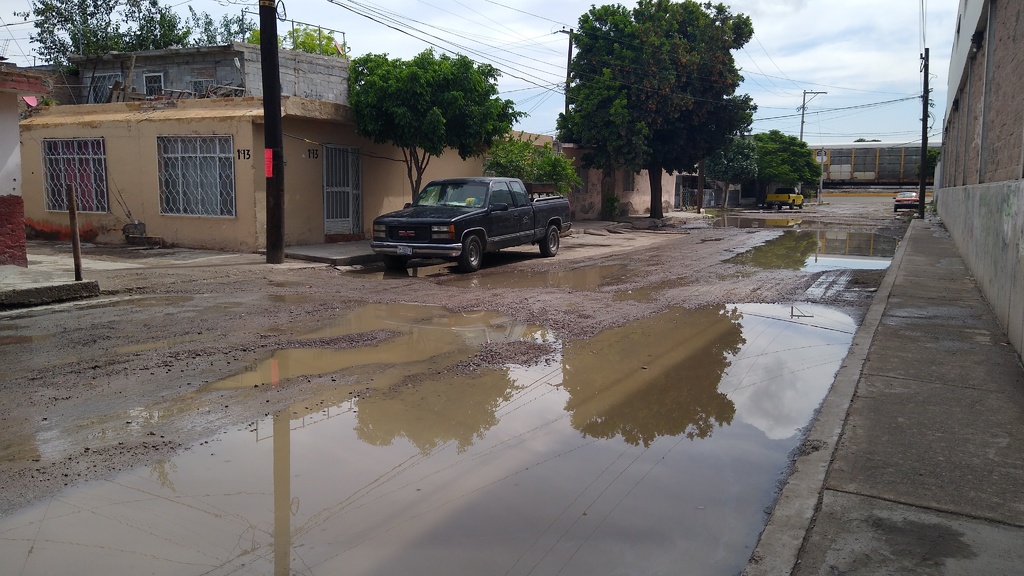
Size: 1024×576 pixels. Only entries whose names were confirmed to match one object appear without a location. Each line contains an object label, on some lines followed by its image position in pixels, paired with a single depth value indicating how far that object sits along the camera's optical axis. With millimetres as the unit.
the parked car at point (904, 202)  43781
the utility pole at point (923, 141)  38969
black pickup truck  13961
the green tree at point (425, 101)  17156
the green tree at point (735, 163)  50750
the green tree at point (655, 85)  30531
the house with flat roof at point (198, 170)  16656
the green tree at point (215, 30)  46438
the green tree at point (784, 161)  56844
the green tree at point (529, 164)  23547
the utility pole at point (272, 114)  14375
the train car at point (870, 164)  62844
